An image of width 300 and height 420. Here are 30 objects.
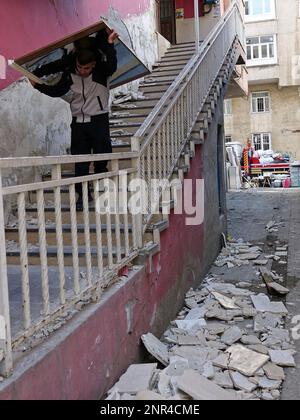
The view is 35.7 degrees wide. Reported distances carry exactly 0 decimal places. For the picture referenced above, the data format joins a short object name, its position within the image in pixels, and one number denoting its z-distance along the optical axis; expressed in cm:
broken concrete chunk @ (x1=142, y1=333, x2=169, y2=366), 411
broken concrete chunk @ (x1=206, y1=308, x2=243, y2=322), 524
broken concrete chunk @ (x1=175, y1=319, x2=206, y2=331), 502
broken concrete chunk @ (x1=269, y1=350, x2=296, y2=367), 414
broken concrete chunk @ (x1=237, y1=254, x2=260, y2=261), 781
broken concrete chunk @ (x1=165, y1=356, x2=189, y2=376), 369
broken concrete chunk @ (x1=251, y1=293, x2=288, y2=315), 542
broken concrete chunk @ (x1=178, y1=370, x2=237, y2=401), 327
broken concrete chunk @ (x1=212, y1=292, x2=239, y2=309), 558
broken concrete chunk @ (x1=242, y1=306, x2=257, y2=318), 533
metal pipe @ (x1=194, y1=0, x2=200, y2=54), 789
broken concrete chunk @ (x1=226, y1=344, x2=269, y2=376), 398
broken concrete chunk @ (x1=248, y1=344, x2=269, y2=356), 436
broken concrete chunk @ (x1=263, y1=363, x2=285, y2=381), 390
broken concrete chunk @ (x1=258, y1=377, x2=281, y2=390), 378
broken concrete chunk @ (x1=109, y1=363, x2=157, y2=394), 339
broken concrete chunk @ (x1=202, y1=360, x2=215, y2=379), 386
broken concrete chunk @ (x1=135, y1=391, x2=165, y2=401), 314
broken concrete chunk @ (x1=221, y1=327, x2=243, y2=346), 463
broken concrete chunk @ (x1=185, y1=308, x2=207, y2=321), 530
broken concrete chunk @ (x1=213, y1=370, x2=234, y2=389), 376
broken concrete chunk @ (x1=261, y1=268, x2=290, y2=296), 602
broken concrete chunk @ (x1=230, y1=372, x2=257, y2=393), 373
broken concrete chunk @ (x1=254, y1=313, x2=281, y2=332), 495
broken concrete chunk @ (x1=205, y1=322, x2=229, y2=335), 486
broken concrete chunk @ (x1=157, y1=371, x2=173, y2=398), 338
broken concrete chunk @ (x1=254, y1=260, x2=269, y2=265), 748
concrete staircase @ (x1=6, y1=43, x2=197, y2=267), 427
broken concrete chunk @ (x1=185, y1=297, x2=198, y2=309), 569
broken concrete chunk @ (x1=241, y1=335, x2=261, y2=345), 458
